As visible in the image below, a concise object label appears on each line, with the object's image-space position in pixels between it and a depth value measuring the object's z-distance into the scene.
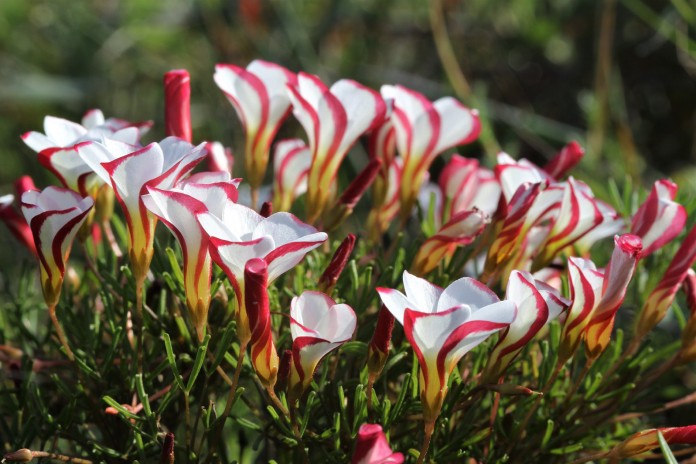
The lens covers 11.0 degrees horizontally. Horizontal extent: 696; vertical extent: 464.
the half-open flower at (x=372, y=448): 0.75
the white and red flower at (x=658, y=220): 0.81
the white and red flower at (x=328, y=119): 0.82
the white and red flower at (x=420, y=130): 0.84
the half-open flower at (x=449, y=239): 0.81
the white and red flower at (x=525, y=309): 0.76
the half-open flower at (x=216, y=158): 0.84
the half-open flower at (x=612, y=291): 0.77
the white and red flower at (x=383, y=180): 0.85
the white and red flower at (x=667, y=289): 0.80
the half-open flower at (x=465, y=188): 0.86
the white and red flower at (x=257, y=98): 0.83
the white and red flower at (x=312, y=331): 0.76
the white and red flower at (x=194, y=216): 0.76
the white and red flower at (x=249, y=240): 0.75
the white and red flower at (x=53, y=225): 0.77
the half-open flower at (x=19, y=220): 0.83
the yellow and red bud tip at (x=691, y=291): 0.81
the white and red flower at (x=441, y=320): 0.75
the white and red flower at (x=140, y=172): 0.77
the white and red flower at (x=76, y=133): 0.80
